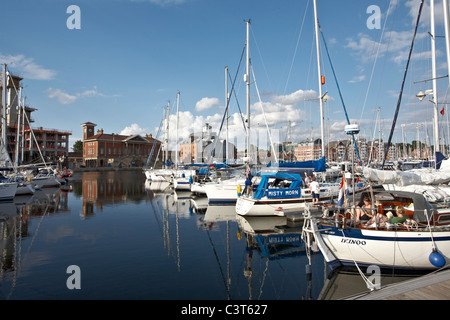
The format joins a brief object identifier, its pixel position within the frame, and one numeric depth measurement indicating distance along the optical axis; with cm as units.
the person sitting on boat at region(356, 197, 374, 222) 1039
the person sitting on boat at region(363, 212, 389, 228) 947
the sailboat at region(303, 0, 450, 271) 892
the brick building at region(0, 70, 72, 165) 7438
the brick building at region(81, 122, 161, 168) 10356
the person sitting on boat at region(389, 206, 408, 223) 967
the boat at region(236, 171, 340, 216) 1789
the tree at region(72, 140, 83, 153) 12671
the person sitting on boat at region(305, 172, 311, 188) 1928
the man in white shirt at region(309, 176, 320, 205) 1761
